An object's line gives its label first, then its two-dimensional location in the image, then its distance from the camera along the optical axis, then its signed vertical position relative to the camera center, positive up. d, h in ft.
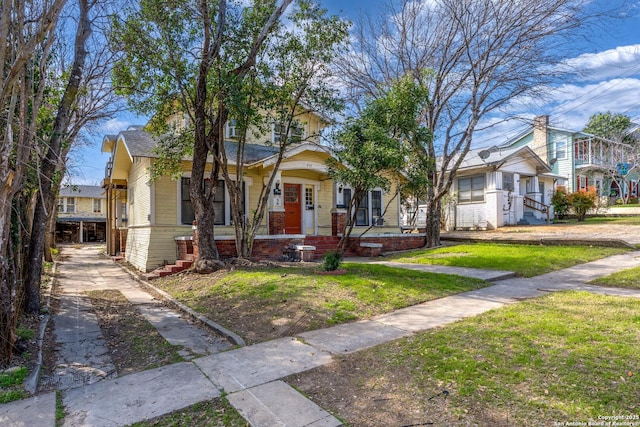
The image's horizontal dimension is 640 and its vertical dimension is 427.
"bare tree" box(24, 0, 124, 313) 20.77 +4.21
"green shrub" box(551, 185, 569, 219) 77.36 +2.42
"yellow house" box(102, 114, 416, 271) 40.78 +1.86
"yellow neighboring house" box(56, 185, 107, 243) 116.78 +0.61
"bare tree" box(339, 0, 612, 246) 45.24 +21.16
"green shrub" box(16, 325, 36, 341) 15.88 -5.10
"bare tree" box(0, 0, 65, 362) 12.62 +3.34
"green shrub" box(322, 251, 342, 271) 28.81 -3.49
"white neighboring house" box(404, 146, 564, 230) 67.72 +4.57
